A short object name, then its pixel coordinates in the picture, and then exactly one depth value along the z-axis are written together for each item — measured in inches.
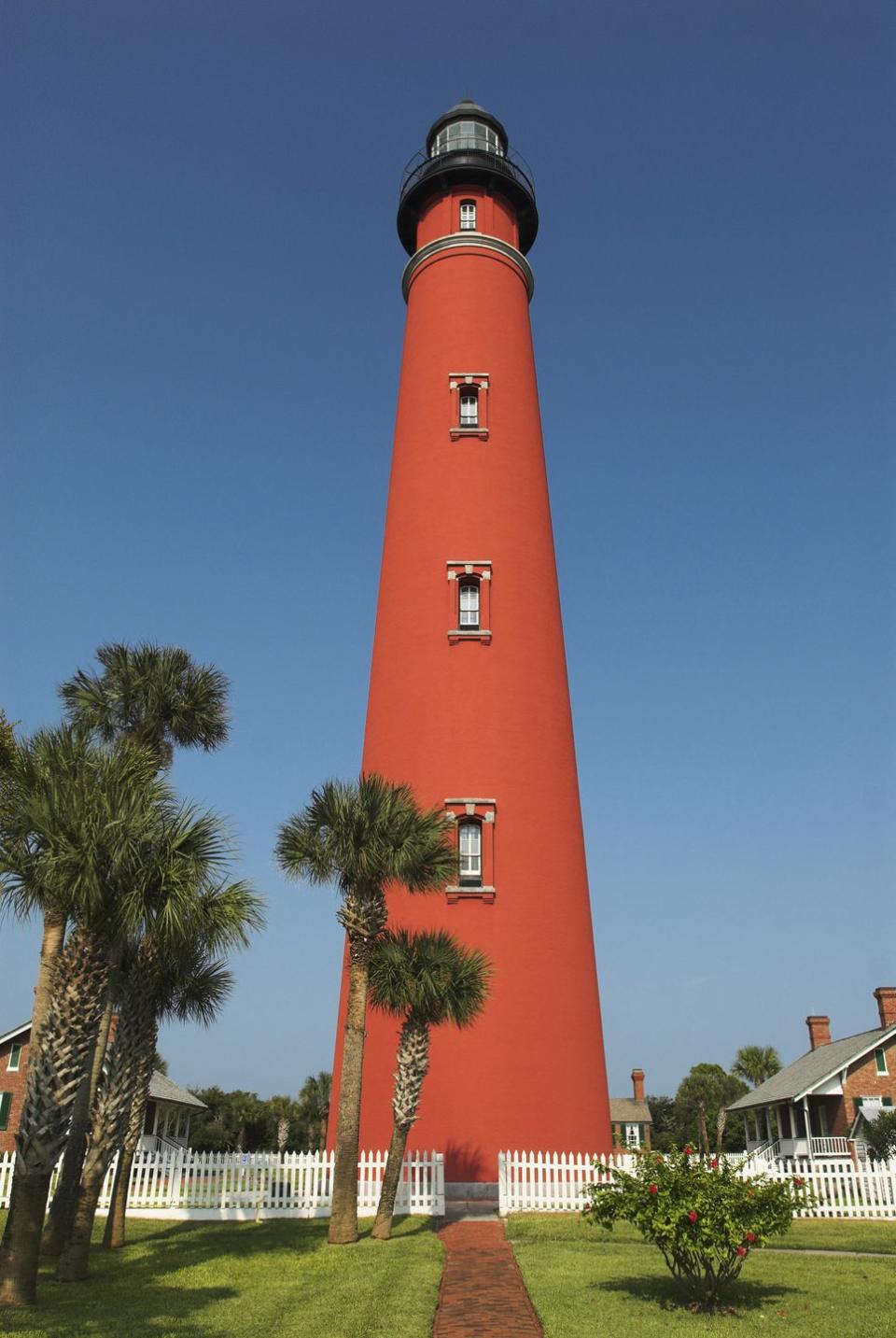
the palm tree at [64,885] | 424.8
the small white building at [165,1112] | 1386.6
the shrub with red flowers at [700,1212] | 385.7
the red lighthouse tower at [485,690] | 741.9
